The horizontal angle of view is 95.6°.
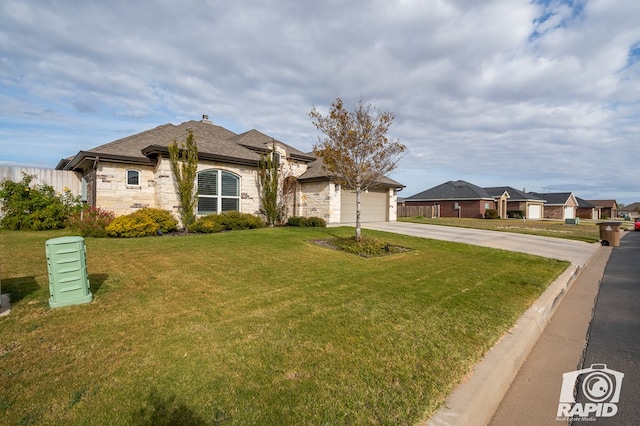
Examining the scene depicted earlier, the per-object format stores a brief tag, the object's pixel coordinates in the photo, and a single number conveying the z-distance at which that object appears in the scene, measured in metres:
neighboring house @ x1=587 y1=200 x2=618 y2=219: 64.56
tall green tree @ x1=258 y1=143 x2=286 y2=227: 15.43
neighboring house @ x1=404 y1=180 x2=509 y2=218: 38.44
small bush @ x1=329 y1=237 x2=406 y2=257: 8.67
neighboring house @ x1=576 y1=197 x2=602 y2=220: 55.04
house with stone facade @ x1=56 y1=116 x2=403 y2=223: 12.80
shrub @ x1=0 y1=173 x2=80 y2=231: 12.40
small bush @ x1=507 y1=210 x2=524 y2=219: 41.88
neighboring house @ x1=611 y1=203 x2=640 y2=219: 89.25
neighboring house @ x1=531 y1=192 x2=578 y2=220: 48.28
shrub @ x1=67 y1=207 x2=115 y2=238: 10.57
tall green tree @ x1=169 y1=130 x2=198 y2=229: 12.67
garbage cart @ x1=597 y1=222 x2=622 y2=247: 13.73
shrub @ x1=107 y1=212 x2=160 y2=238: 10.48
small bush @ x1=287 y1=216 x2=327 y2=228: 15.29
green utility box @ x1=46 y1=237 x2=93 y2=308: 4.13
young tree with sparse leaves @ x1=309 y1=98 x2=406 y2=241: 9.34
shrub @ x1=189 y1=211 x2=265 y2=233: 12.37
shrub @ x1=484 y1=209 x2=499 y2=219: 37.09
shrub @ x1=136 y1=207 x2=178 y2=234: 11.73
